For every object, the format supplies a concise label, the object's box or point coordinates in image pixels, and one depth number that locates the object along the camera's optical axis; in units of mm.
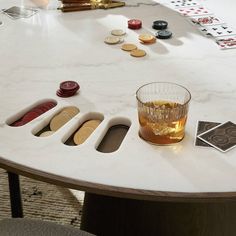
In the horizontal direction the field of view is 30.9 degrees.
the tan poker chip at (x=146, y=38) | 1223
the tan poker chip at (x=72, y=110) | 933
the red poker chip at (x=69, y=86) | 982
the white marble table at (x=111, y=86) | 766
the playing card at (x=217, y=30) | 1272
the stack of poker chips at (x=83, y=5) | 1446
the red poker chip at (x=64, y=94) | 982
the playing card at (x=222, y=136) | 824
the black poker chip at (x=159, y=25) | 1307
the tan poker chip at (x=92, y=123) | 900
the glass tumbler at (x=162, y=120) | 812
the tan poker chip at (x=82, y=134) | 858
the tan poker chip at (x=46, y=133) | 874
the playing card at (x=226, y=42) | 1210
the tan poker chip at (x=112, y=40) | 1235
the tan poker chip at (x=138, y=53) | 1164
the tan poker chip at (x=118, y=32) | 1282
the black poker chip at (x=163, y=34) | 1252
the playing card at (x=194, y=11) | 1423
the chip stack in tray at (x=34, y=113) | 910
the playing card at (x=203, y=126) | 855
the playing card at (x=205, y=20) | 1342
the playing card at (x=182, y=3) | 1489
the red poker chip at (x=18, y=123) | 900
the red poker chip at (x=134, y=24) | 1310
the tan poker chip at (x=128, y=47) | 1199
